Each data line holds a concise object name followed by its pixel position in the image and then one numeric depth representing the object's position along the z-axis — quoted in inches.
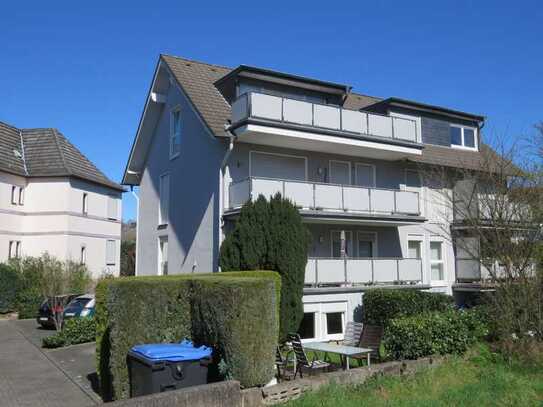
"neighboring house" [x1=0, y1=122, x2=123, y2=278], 1307.8
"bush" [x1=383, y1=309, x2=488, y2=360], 433.4
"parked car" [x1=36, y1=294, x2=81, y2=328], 900.6
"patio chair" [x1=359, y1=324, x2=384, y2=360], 477.4
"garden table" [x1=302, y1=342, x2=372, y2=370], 416.8
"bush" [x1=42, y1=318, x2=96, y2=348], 703.1
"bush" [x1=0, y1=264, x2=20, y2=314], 1123.9
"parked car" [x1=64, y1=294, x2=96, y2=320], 859.4
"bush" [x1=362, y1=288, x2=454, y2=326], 651.5
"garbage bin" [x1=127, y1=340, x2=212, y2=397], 317.4
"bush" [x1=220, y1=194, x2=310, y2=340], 608.4
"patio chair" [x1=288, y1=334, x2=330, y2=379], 421.4
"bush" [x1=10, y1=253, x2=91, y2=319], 1100.5
